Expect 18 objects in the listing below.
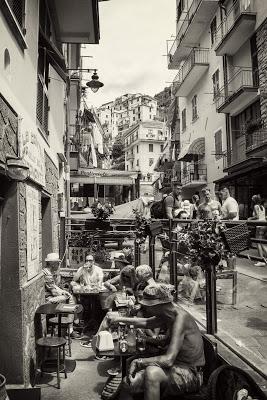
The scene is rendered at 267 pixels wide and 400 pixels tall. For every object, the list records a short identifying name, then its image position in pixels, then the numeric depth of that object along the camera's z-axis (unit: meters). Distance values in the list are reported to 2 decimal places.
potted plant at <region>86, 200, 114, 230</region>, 11.55
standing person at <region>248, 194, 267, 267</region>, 4.70
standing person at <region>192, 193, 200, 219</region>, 12.80
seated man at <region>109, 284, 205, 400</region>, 3.63
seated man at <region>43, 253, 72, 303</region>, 6.82
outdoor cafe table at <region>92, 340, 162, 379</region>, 4.36
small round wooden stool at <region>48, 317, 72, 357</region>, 6.16
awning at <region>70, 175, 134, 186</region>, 23.36
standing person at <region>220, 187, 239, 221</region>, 9.10
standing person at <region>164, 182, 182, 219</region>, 9.42
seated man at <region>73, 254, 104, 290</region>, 8.34
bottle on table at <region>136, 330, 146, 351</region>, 4.40
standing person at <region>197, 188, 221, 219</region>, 8.93
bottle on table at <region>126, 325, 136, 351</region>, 4.45
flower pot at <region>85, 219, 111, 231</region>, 11.72
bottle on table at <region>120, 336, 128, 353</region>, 4.42
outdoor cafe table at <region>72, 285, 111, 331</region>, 7.52
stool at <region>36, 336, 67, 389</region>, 5.16
